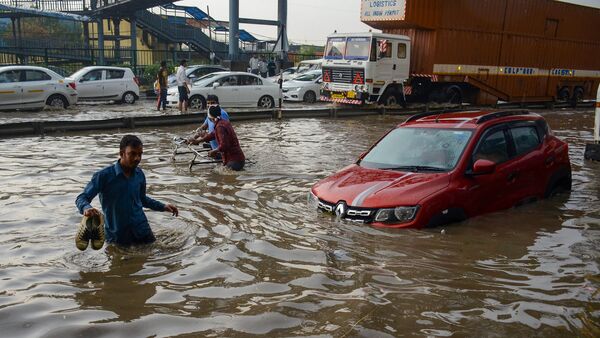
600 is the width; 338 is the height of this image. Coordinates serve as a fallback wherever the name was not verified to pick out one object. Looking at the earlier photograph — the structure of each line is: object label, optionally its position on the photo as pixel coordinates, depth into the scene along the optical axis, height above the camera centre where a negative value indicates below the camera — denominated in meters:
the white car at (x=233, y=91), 20.00 -1.23
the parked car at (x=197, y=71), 24.00 -0.69
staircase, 37.28 +1.49
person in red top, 9.34 -1.39
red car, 6.02 -1.24
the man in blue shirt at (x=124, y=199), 4.84 -1.24
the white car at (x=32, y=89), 17.97 -1.27
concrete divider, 13.20 -1.76
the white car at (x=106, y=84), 20.89 -1.19
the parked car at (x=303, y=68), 28.47 -0.46
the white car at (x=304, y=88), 24.77 -1.28
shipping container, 21.14 +0.77
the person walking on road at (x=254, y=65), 31.08 -0.48
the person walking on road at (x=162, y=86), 18.45 -1.06
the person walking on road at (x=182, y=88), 18.17 -1.07
